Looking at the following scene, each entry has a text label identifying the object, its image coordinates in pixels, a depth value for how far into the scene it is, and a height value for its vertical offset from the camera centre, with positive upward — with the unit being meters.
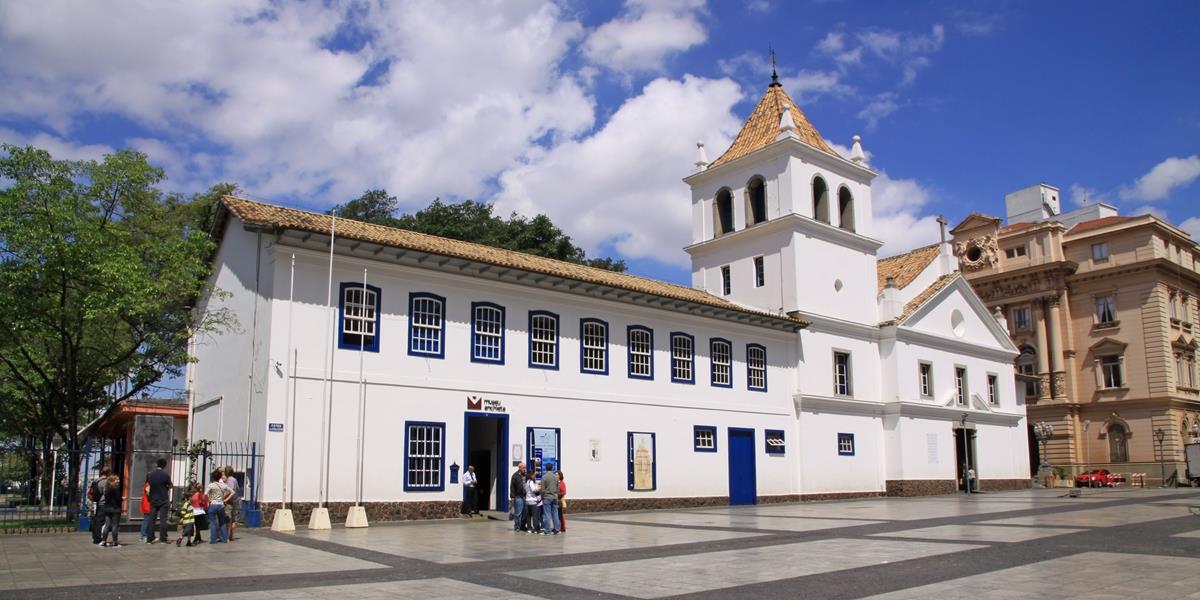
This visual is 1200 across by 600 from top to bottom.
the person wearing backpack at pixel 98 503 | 16.31 -1.09
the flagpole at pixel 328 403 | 20.81 +0.88
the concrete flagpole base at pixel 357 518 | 19.81 -1.70
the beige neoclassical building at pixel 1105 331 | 53.31 +6.23
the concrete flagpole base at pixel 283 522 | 18.92 -1.69
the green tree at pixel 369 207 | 51.91 +13.44
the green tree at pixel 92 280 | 21.16 +3.96
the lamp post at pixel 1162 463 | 50.91 -1.84
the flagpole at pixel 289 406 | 20.22 +0.79
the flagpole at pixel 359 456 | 21.00 -0.37
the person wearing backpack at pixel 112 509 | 16.08 -1.18
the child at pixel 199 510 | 16.41 -1.23
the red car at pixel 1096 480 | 50.12 -2.70
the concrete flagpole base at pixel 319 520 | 19.17 -1.68
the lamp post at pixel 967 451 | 37.79 -0.80
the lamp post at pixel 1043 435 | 47.72 -0.16
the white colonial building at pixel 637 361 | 21.58 +2.33
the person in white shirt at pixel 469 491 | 22.92 -1.32
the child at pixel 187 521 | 16.12 -1.40
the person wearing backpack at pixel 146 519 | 16.83 -1.42
